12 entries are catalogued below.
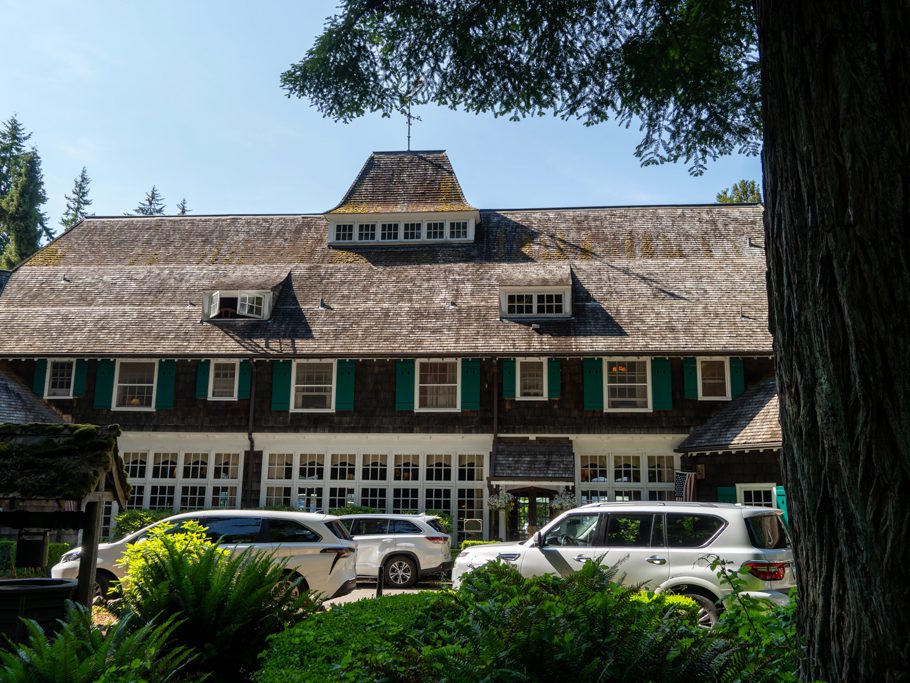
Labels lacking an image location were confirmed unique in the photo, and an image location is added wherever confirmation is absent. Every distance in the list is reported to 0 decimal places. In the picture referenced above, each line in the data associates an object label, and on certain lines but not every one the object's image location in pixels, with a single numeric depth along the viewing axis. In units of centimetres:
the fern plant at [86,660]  464
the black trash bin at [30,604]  780
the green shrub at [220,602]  681
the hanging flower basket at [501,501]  2119
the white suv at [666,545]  1031
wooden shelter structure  835
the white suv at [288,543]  1341
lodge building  2242
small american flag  2070
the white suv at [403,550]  1716
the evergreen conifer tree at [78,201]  6388
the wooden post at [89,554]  862
